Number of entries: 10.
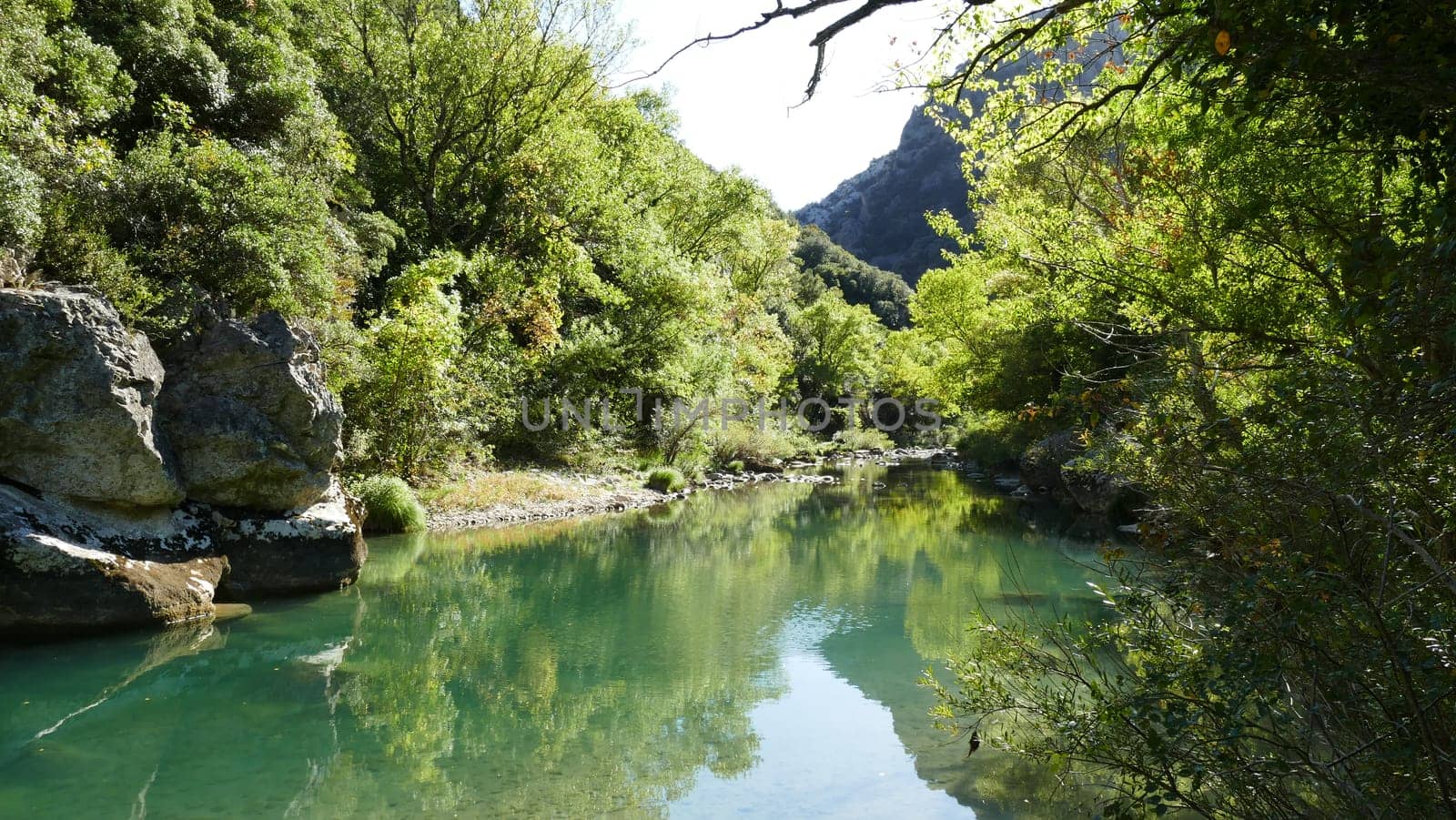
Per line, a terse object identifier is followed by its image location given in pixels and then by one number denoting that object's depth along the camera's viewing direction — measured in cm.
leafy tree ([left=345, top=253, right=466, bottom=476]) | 1406
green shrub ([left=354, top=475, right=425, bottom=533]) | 1338
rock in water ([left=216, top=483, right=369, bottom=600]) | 920
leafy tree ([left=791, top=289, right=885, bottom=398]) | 4109
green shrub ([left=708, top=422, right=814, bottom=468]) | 2634
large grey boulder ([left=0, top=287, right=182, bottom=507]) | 740
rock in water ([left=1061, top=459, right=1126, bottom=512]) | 1602
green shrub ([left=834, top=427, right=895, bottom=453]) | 3825
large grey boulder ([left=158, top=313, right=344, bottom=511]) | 895
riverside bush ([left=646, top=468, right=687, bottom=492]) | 2102
